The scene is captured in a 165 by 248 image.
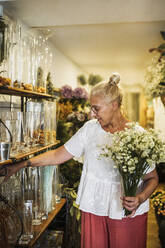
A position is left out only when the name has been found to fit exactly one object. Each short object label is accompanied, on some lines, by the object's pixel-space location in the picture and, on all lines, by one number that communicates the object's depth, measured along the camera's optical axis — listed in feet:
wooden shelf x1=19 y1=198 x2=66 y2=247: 5.48
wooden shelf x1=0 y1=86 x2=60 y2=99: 4.67
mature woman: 5.17
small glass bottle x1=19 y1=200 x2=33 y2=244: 5.47
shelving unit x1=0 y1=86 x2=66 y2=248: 4.69
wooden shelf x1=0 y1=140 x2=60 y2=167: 4.42
